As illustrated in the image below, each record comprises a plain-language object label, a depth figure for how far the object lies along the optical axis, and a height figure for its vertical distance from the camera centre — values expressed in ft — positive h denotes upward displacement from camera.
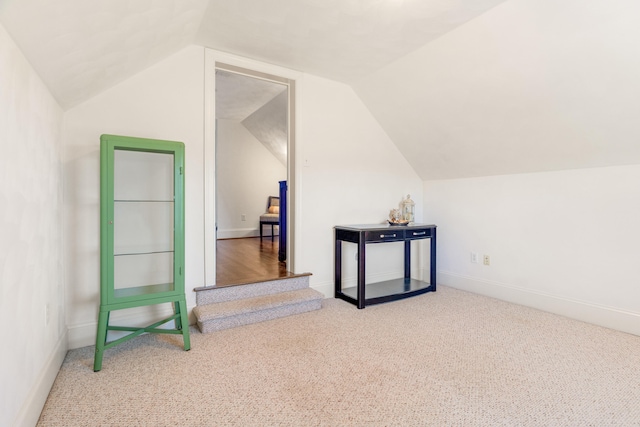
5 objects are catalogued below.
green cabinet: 6.59 -0.46
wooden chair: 21.04 -0.22
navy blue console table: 10.17 -1.84
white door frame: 8.91 +2.37
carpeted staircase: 8.30 -2.60
